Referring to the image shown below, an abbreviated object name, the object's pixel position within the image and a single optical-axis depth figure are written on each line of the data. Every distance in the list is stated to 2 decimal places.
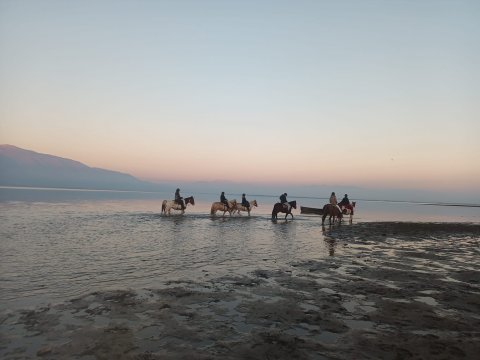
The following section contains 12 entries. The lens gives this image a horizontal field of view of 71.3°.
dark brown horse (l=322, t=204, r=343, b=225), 29.03
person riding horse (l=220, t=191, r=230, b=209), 34.91
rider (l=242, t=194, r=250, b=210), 36.00
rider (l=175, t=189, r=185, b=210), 34.21
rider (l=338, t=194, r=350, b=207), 33.46
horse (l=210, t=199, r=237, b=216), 34.47
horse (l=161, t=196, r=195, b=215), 33.61
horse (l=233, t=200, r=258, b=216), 35.88
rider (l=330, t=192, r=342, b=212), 29.23
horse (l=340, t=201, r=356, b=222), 33.24
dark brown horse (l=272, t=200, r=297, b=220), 33.03
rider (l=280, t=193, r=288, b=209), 33.47
